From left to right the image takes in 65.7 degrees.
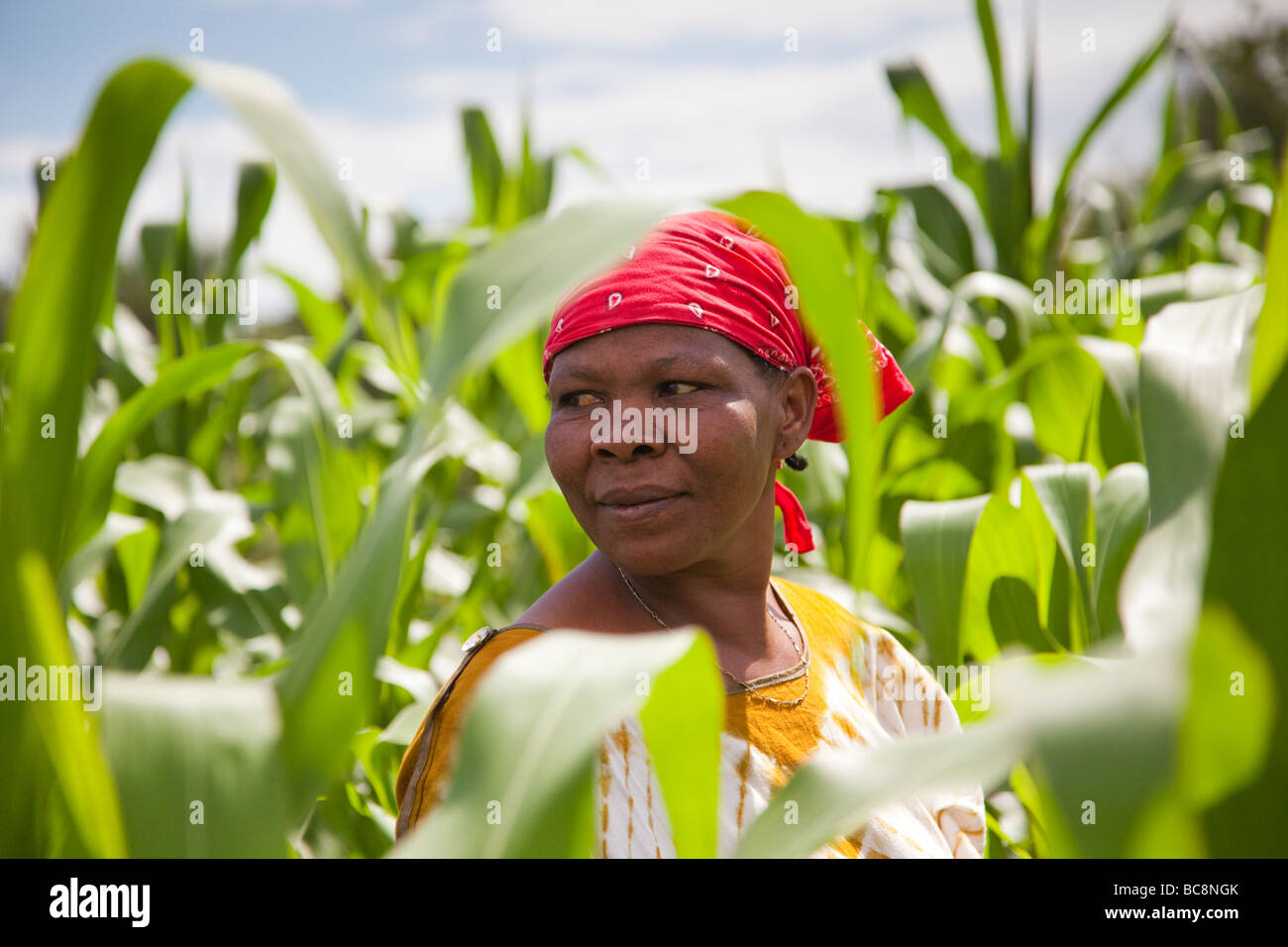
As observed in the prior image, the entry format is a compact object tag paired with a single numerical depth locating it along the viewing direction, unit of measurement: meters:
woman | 0.77
